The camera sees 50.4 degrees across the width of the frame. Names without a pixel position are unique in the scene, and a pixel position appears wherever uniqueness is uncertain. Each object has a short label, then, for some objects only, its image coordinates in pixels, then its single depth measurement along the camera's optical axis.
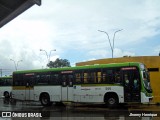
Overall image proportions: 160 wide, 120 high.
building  13.37
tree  52.49
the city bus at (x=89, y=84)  10.50
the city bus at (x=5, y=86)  21.26
